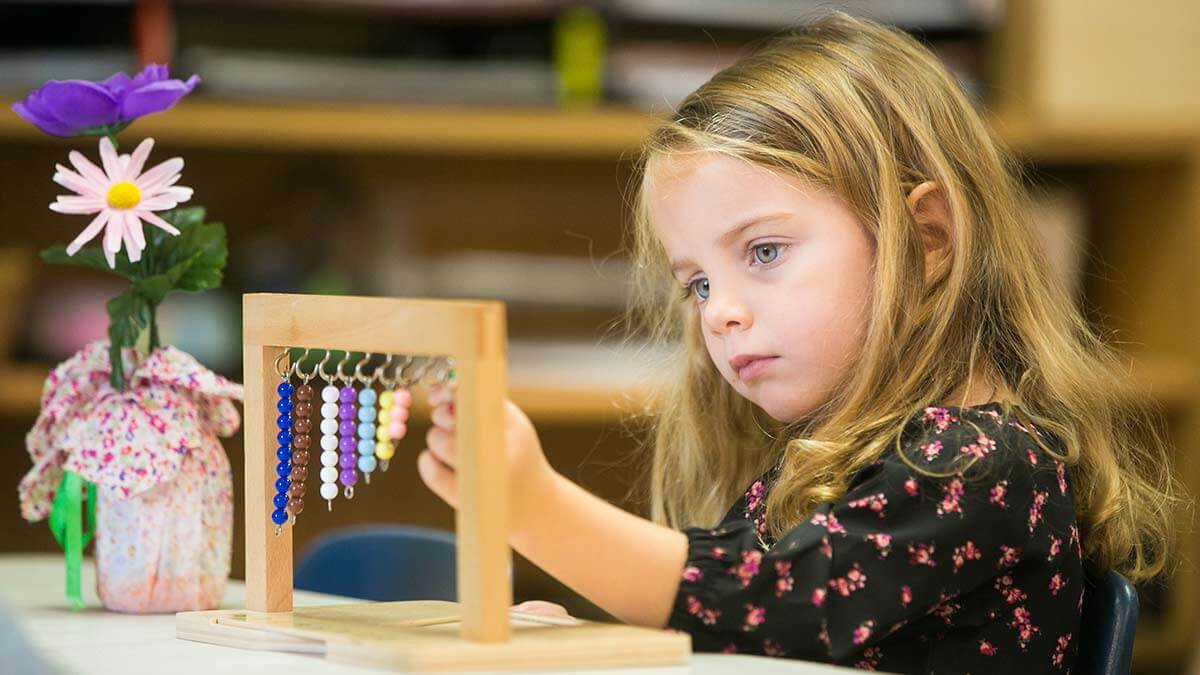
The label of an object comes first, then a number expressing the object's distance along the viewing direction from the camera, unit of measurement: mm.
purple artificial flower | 2129
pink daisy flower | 2119
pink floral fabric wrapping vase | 2147
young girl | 1957
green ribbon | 2171
